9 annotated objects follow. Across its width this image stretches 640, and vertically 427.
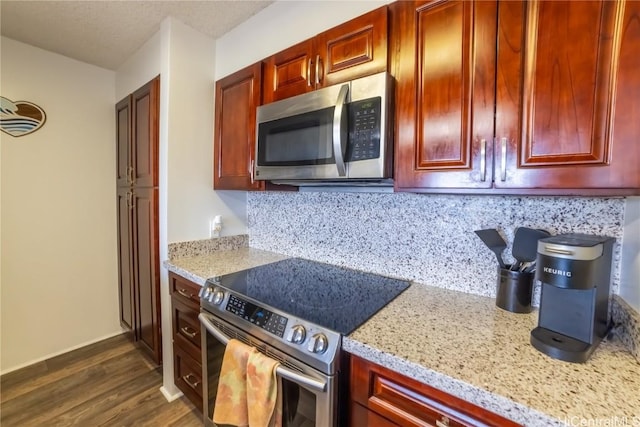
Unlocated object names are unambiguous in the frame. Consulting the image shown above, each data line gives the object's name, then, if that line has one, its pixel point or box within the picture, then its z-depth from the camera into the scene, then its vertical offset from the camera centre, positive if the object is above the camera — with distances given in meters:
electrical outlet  1.96 -0.20
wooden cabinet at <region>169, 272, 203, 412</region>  1.56 -0.83
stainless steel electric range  0.90 -0.45
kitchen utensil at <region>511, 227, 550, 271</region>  0.98 -0.14
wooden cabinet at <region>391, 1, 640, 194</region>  0.71 +0.32
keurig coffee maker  0.73 -0.26
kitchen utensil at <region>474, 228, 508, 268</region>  1.07 -0.15
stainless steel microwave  1.08 +0.29
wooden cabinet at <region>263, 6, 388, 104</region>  1.14 +0.66
